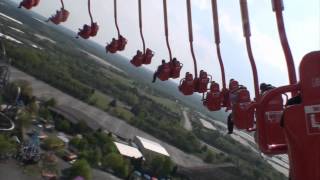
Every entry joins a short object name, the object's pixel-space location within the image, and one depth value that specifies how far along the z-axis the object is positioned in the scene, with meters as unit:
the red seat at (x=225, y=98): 9.02
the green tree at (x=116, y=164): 39.59
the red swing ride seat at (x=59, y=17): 14.40
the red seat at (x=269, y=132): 3.91
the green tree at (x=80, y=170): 33.19
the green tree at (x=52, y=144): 37.72
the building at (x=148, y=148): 51.41
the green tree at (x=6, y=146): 30.70
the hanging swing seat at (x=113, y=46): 13.67
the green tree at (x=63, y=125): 46.60
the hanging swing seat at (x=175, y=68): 11.70
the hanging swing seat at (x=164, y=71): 11.66
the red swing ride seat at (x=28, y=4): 12.91
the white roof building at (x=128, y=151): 46.44
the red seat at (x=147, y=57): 13.10
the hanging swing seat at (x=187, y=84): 10.95
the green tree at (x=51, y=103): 53.72
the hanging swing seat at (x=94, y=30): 13.83
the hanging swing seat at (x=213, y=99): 9.44
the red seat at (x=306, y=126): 3.24
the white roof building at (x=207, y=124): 111.80
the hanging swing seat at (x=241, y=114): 4.56
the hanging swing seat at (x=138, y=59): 13.16
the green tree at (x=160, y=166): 45.00
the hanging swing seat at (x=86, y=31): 13.85
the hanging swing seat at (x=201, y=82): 10.74
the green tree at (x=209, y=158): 69.25
